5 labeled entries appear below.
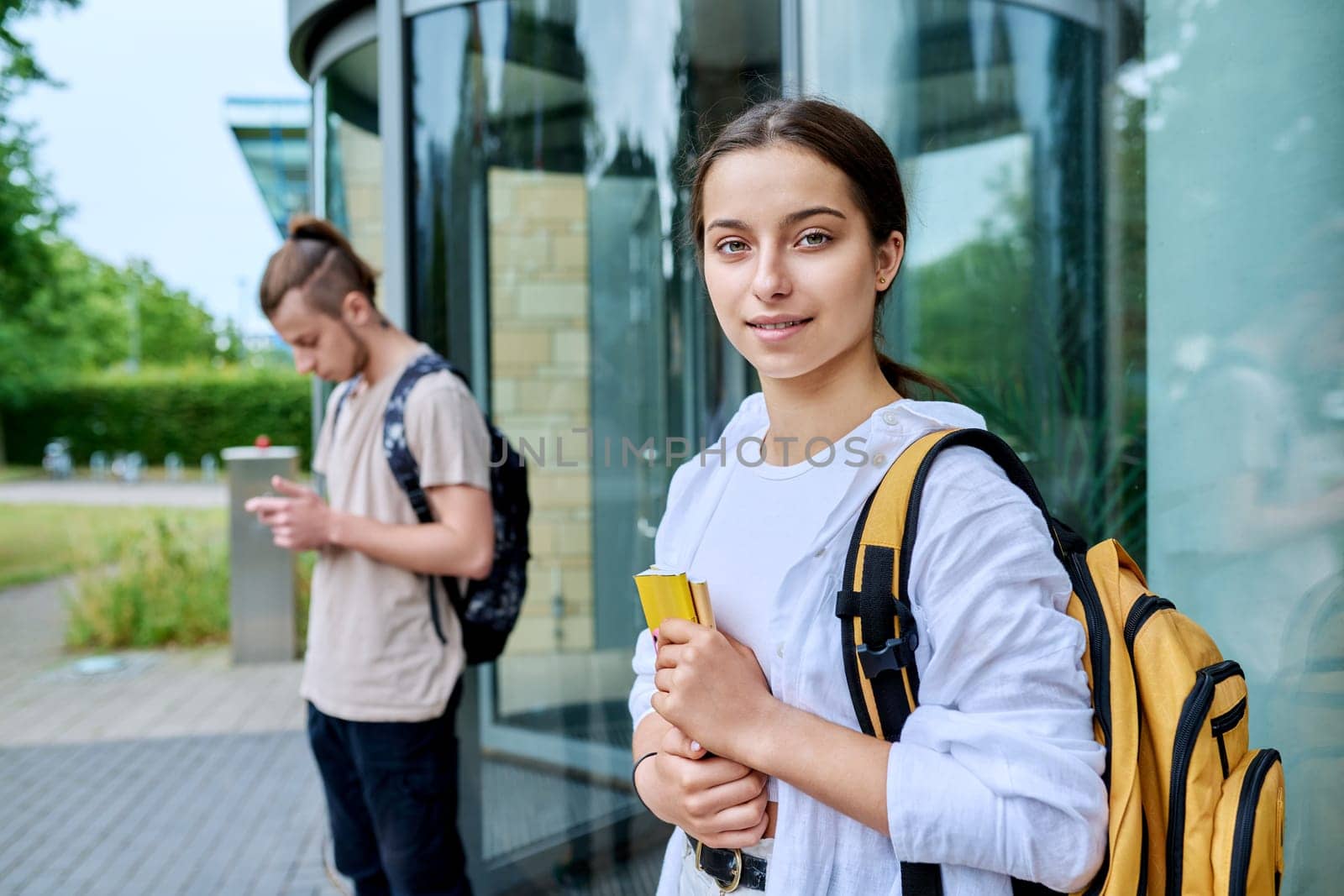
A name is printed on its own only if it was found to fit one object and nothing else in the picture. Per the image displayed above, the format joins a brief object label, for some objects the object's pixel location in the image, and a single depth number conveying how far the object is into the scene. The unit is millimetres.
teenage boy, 2271
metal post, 6902
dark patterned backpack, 2309
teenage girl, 885
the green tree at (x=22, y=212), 10516
